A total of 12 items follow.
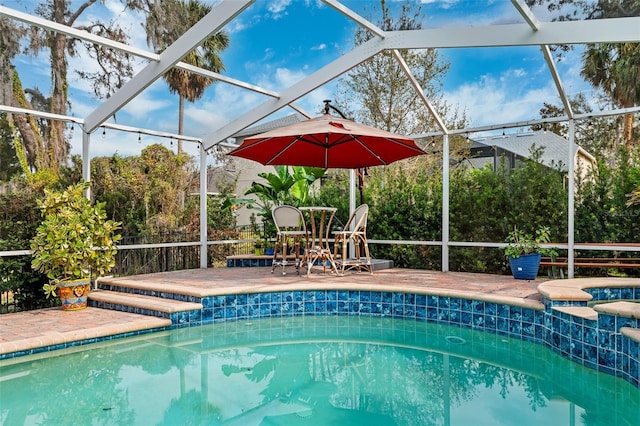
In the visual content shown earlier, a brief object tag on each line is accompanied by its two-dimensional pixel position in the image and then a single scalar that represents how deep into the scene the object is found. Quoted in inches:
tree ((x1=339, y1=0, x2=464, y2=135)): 554.3
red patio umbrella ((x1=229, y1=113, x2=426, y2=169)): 262.8
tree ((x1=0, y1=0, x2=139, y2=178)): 391.2
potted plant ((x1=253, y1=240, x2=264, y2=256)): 388.8
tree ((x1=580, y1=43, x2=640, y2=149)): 418.0
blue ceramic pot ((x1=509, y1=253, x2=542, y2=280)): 281.6
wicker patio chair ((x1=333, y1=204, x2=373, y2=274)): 298.4
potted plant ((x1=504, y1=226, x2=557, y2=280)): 282.2
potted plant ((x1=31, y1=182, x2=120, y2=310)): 232.2
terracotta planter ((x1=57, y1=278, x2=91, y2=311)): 238.5
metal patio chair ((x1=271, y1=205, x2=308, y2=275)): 295.7
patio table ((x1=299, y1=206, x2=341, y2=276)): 290.2
